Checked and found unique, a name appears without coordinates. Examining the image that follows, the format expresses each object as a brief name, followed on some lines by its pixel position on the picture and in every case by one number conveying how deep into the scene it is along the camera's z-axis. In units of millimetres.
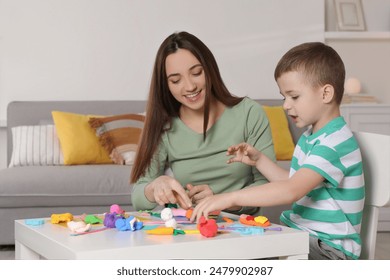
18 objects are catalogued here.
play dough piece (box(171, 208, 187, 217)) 3209
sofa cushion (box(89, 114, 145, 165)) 5558
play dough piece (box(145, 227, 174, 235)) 2951
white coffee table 2813
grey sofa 5136
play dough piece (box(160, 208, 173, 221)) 3129
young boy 3100
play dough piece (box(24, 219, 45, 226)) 3136
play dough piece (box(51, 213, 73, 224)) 3153
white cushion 5608
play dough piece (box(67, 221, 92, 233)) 2988
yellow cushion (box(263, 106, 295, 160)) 5784
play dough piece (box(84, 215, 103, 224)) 3120
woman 3551
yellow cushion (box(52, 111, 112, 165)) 5533
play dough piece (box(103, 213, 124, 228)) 3054
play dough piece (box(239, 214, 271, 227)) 3058
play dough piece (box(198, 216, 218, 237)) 2910
